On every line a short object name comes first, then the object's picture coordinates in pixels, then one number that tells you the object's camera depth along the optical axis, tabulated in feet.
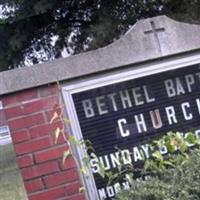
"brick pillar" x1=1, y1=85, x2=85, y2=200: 11.94
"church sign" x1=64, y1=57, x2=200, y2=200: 12.02
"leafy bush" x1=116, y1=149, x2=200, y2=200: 9.34
